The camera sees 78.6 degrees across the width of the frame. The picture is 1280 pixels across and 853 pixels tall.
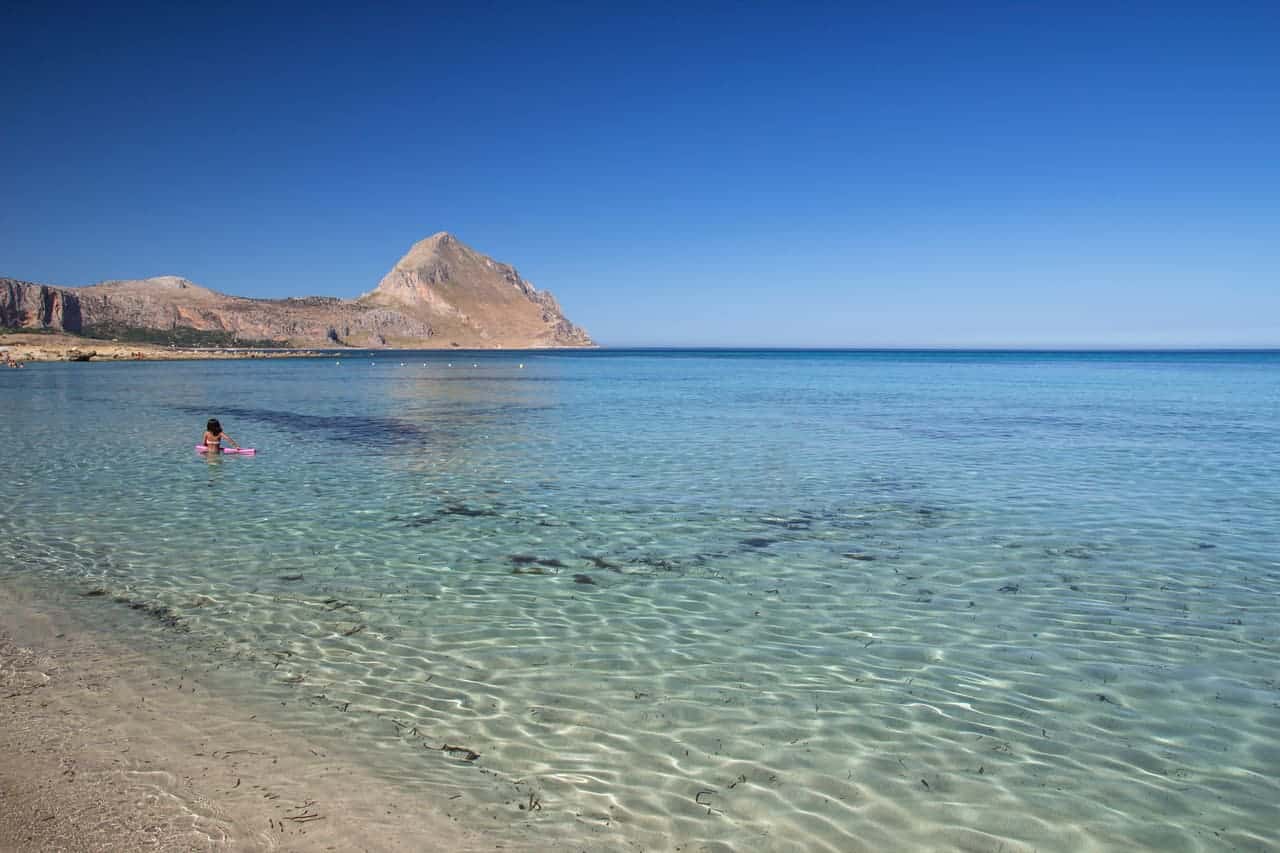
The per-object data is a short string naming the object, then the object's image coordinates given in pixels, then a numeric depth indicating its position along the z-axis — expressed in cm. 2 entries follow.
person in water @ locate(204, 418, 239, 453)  2458
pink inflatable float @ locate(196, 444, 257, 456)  2483
